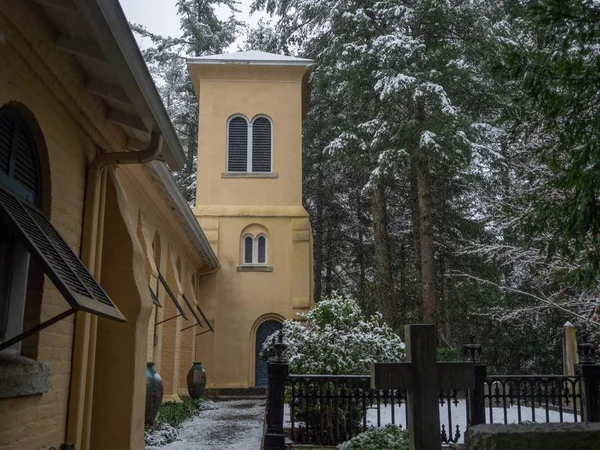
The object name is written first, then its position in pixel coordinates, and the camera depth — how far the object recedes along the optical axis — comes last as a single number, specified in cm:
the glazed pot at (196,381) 1933
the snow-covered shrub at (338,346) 1227
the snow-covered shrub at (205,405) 1841
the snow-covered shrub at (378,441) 865
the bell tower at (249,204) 2450
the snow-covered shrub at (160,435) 1110
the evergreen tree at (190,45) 3628
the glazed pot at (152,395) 1203
